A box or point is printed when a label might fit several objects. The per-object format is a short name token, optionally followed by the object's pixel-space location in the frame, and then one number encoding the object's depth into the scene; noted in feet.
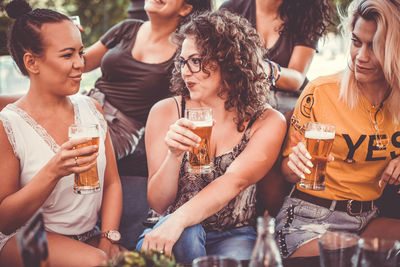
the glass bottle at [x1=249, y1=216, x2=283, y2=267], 3.53
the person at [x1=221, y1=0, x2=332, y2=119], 10.19
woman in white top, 6.19
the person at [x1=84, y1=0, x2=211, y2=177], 10.14
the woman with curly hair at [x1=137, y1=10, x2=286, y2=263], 6.62
